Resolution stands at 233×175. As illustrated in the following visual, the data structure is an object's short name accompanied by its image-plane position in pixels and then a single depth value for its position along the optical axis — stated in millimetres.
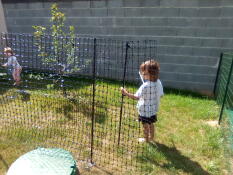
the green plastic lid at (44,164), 2185
